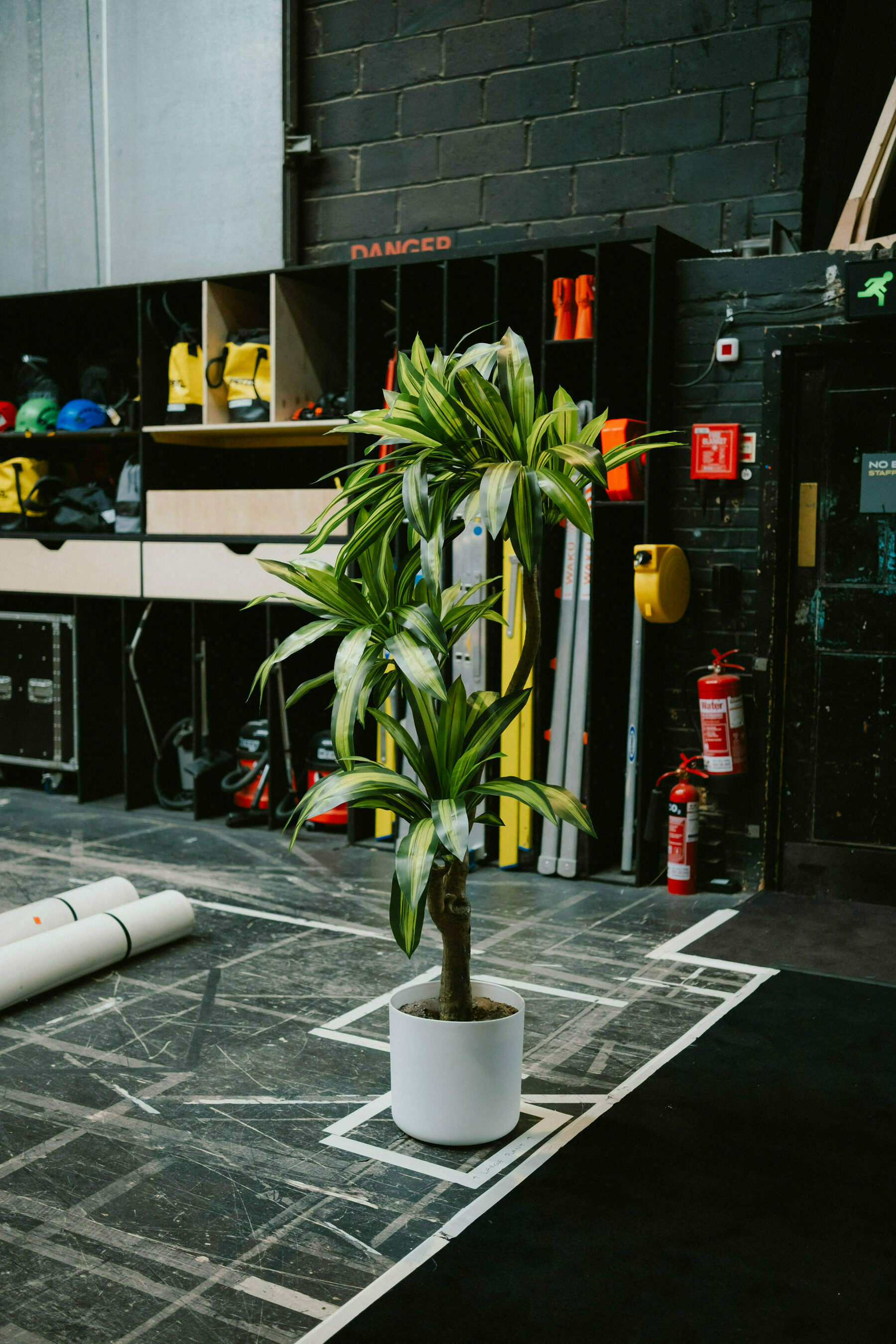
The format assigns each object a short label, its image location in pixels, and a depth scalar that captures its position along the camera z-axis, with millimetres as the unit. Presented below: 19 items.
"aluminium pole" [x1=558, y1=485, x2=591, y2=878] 4539
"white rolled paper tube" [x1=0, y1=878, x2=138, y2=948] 3562
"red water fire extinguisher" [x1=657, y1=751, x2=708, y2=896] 4363
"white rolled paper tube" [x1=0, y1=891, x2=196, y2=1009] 3260
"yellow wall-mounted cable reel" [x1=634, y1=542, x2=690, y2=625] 4277
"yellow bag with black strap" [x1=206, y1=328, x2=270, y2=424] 5129
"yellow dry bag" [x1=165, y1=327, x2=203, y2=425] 5285
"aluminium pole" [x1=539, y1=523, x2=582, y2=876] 4562
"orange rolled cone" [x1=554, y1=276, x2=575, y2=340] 4484
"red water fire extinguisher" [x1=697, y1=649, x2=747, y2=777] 4281
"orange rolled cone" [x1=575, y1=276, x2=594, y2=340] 4445
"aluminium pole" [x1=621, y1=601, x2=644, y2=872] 4469
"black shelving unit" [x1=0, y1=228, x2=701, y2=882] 4469
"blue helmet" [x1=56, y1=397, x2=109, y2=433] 5676
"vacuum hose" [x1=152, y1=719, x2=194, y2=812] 5633
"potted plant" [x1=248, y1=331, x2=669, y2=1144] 2318
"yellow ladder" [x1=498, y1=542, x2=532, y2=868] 4613
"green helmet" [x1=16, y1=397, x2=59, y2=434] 5871
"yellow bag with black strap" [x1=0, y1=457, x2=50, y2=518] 5863
